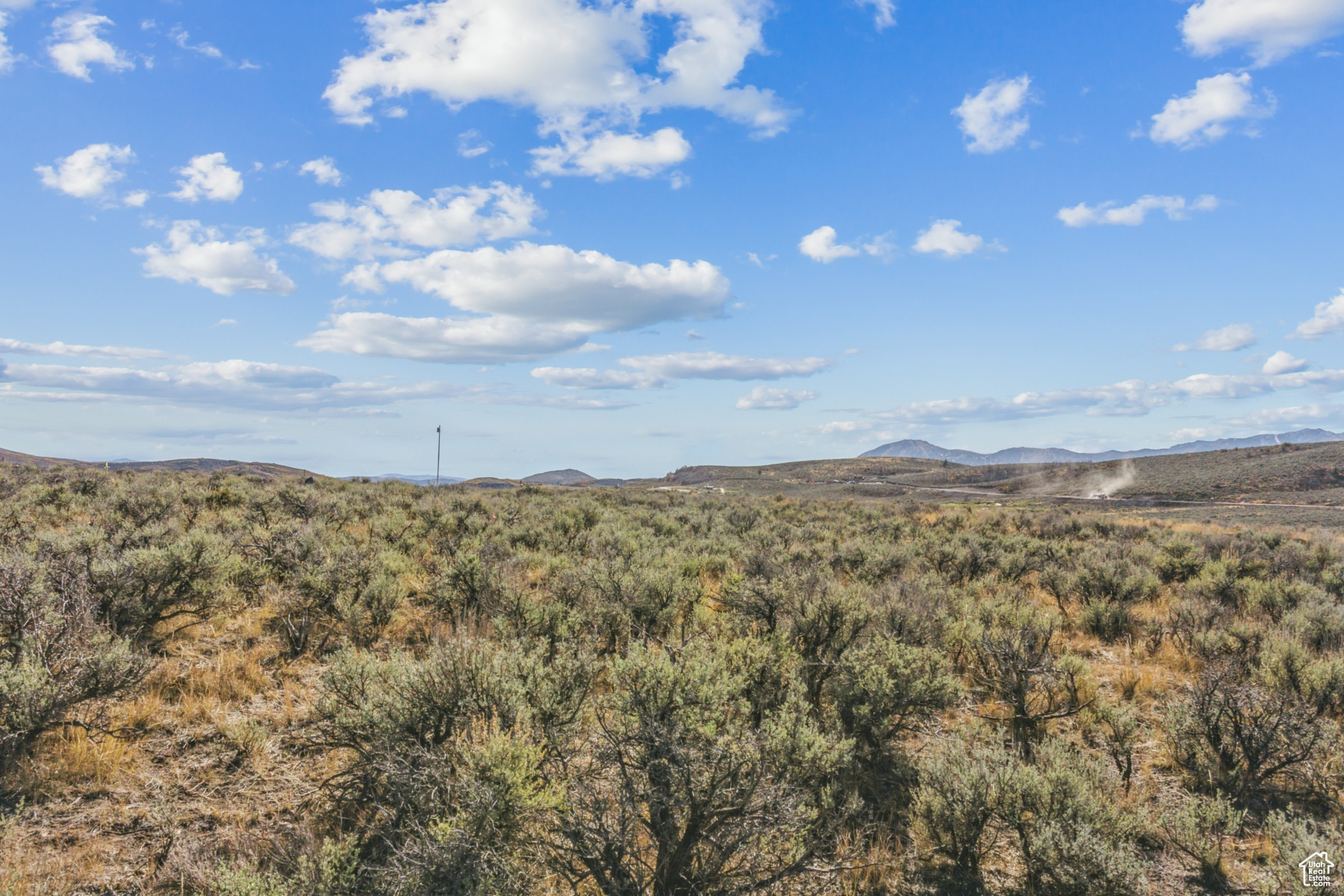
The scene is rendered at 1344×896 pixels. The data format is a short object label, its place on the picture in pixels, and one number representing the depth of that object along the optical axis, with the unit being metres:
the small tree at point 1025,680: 6.31
